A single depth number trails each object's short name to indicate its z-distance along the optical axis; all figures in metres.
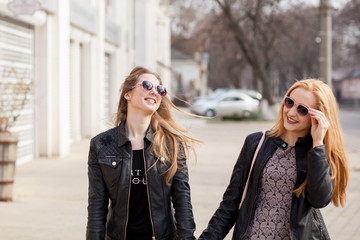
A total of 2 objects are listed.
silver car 35.00
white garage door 12.23
